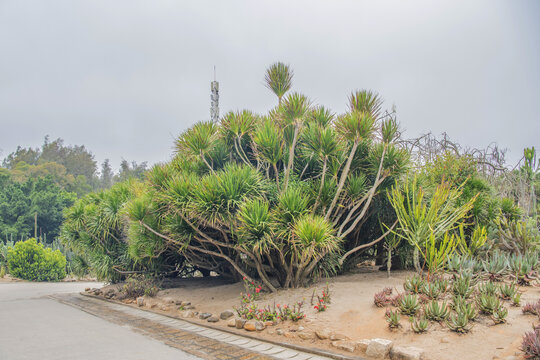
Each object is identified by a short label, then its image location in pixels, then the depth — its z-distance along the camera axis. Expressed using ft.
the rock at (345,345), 16.58
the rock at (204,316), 25.34
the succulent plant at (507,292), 18.15
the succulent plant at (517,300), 17.29
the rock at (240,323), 21.88
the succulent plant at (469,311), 16.37
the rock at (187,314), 26.43
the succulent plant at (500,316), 15.83
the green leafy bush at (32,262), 67.19
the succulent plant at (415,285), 20.01
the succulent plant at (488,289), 18.35
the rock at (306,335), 18.72
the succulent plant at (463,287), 18.62
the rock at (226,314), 24.30
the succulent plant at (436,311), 16.90
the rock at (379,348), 15.12
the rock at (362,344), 16.22
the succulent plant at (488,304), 16.57
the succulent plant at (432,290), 19.07
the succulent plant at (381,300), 19.97
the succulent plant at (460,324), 15.65
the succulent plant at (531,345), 12.44
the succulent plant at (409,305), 17.93
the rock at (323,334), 18.29
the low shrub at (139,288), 34.27
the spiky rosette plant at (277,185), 24.16
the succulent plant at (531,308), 16.05
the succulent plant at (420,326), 16.39
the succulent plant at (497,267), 21.57
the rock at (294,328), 19.75
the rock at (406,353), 14.23
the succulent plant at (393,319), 17.31
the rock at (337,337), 17.70
